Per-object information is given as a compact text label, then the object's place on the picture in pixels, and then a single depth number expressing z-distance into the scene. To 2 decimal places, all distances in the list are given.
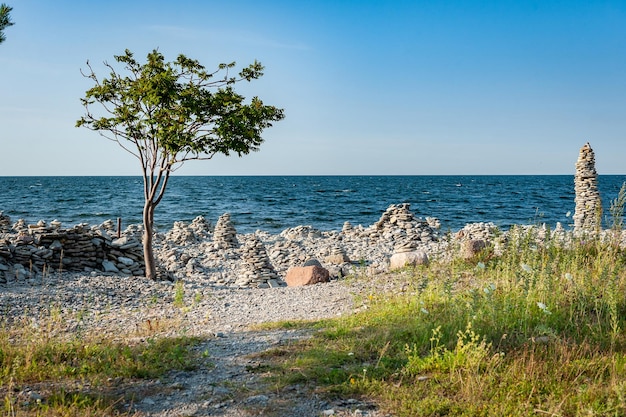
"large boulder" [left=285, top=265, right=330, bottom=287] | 14.66
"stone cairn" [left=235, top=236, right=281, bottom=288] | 16.34
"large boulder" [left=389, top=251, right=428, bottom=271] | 14.23
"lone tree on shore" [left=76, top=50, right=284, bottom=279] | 13.24
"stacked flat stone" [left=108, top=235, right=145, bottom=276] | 15.91
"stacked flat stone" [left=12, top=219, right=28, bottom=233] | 26.34
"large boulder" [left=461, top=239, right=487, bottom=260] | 14.54
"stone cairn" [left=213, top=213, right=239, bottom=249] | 24.75
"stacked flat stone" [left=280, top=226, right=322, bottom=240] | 29.11
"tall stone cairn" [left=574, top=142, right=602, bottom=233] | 18.30
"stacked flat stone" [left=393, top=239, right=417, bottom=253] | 19.45
